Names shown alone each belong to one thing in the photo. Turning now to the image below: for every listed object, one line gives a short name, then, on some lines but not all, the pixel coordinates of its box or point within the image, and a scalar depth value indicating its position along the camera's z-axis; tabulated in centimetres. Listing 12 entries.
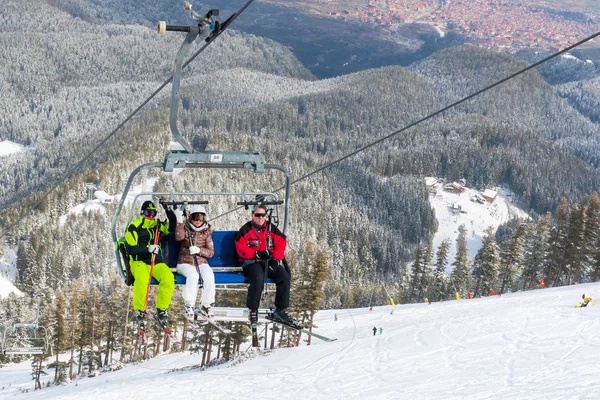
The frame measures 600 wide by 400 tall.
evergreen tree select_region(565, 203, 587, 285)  4772
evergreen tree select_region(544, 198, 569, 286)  4947
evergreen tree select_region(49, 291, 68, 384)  3928
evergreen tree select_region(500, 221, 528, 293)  5212
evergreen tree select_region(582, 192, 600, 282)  4753
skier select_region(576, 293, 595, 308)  2834
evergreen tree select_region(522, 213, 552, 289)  5397
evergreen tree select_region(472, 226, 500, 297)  5281
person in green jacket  1163
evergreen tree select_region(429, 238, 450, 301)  6281
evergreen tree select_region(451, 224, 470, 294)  6094
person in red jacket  1195
